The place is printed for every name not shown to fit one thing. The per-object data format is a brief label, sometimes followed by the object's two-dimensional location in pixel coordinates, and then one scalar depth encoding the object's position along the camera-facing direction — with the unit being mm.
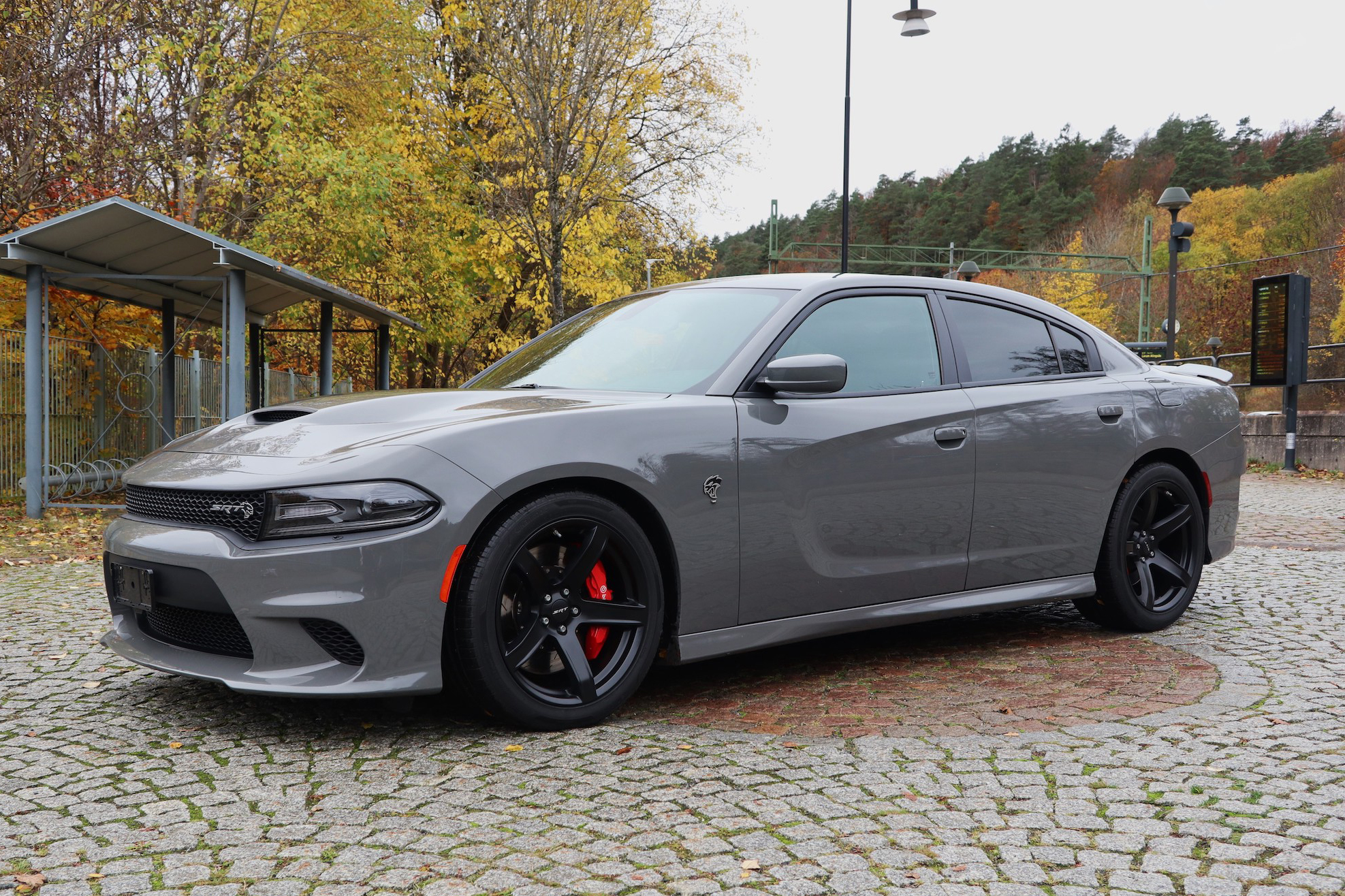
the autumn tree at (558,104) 19281
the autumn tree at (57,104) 13195
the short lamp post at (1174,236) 19391
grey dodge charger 3412
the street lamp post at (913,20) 18016
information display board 17531
